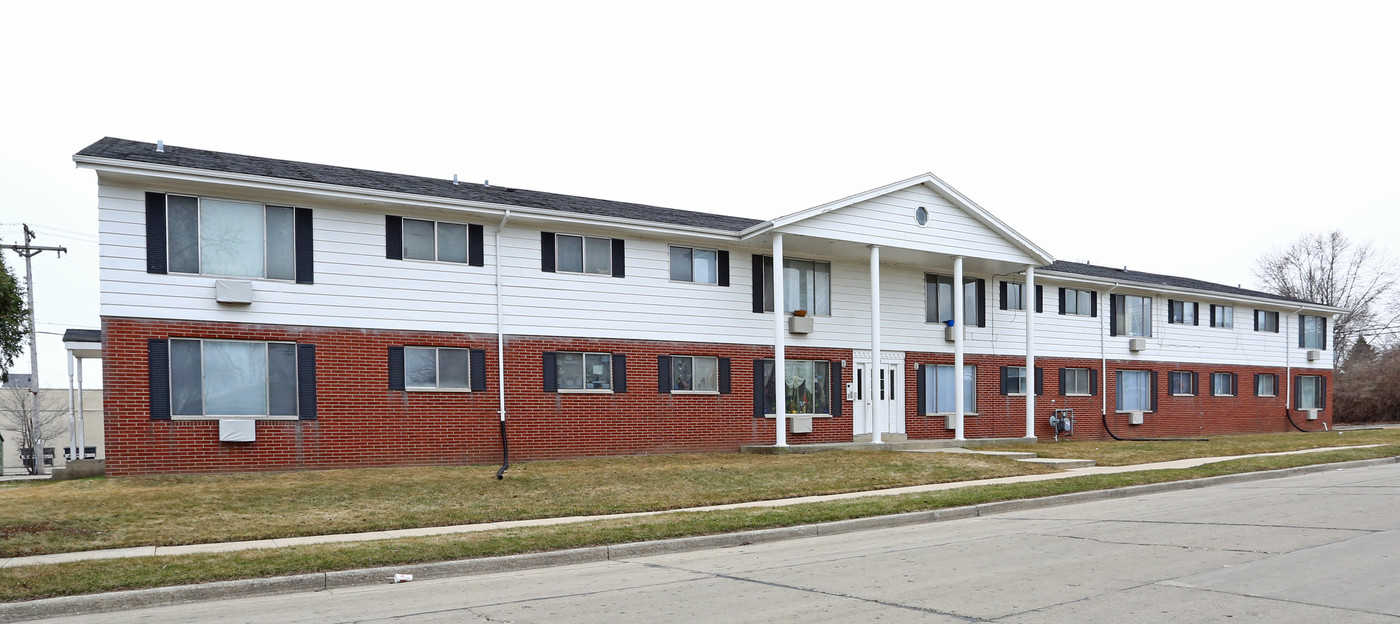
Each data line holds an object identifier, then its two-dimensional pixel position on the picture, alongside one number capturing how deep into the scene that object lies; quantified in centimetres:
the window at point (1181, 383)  3363
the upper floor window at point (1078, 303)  3064
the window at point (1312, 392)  3938
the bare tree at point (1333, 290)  6391
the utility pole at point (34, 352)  3531
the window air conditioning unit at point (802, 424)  2364
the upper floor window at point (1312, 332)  3981
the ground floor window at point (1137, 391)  3219
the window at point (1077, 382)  3039
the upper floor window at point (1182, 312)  3397
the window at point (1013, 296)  2861
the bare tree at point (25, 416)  5141
